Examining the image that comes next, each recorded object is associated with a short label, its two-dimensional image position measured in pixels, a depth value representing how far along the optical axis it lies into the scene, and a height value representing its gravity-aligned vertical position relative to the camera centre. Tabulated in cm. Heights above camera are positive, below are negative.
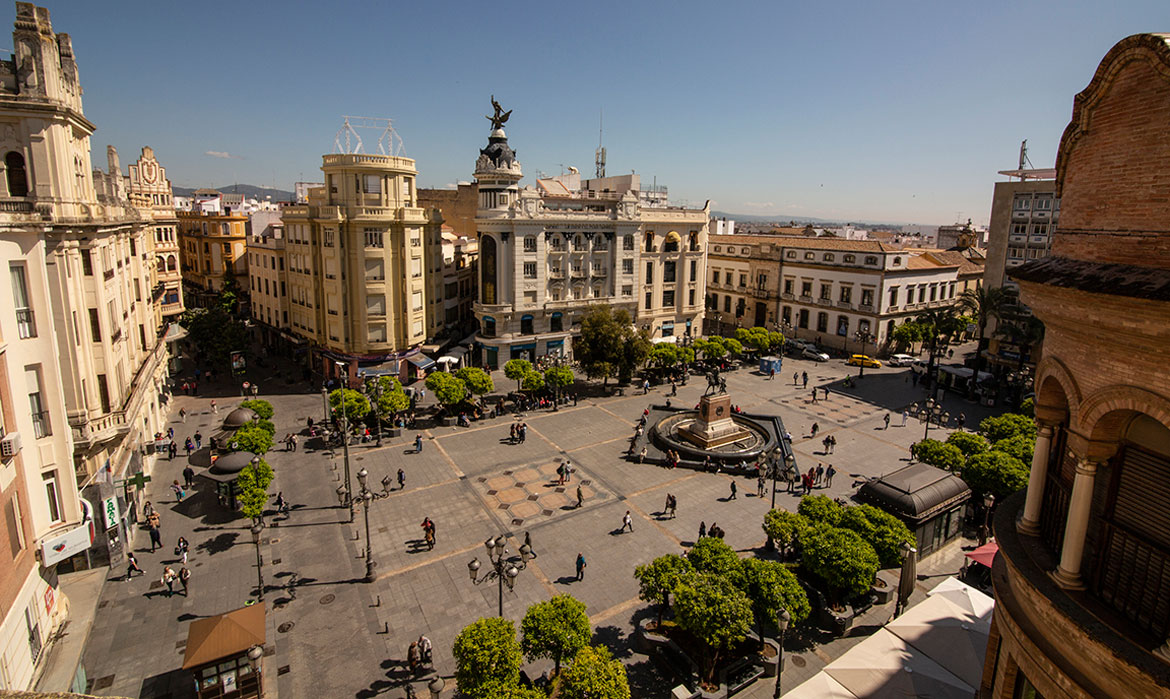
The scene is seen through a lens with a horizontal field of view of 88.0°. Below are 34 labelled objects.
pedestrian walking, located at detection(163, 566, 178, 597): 2253 -1275
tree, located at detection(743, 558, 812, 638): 1725 -1006
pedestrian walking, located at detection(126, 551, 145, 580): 2364 -1295
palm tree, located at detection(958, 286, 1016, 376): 4969 -526
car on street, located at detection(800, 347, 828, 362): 6075 -1180
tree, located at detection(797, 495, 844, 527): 2139 -966
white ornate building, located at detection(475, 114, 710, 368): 5278 -240
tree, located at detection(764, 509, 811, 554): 2092 -992
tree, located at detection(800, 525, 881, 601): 1941 -1026
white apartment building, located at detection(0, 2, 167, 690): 1883 -472
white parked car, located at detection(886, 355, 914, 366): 5663 -1157
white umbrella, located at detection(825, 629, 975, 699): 1448 -1065
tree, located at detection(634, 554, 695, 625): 1778 -999
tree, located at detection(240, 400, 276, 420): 3403 -982
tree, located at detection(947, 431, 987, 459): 2838 -959
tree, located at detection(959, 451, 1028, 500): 2548 -990
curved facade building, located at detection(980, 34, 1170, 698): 711 -209
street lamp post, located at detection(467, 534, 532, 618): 1733 -957
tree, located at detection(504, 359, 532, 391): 4368 -964
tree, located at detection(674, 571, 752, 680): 1634 -1002
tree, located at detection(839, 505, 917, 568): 2045 -987
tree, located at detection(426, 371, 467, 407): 3941 -997
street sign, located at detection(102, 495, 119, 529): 2389 -1098
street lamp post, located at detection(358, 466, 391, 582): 2337 -1060
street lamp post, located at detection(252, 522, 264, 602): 2230 -1258
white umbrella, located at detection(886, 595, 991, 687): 1553 -1069
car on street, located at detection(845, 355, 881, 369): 5650 -1163
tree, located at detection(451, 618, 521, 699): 1490 -1048
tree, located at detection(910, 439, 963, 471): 2800 -1001
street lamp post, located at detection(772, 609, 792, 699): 1617 -1013
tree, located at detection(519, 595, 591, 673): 1603 -1043
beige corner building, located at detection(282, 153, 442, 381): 4681 -256
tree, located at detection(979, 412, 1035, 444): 2909 -906
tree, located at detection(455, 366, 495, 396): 4078 -983
